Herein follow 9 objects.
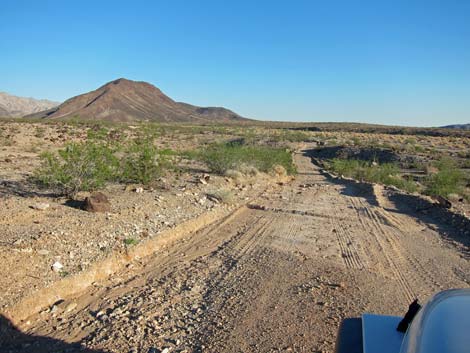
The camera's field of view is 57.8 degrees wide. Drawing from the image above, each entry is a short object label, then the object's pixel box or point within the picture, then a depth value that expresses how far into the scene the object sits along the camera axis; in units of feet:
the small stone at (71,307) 20.08
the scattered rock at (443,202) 44.55
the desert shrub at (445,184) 56.30
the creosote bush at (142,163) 46.19
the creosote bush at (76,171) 35.99
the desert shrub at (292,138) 172.26
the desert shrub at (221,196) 44.91
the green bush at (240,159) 61.87
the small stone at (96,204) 32.65
